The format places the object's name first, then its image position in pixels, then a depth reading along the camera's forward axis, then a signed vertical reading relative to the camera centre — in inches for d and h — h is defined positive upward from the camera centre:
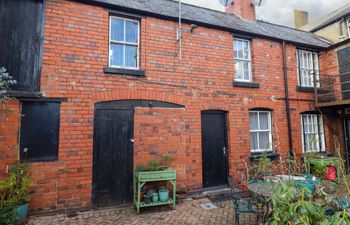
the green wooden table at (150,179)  212.2 -50.4
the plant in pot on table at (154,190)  220.8 -63.4
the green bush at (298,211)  87.2 -36.0
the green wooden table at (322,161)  305.2 -45.2
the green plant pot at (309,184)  174.7 -44.5
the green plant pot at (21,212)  172.1 -67.7
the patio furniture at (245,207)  163.9 -61.9
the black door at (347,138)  366.9 -13.3
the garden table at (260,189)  158.3 -47.6
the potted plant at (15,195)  164.6 -53.2
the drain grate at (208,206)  223.1 -81.0
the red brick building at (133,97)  205.0 +40.7
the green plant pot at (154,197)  220.5 -69.0
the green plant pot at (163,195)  222.7 -67.7
